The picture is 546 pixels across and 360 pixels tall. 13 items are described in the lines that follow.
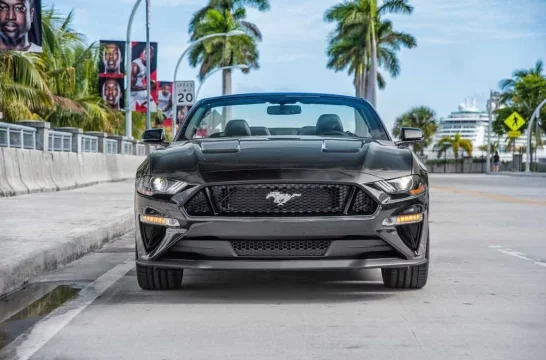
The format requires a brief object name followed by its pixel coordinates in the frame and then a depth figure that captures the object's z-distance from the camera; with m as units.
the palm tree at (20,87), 31.36
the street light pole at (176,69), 49.07
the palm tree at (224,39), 67.50
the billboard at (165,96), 59.84
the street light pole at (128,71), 34.09
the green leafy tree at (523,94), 87.69
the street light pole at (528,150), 62.76
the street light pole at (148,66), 37.01
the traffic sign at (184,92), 46.41
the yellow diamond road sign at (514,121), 58.25
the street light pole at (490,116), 70.53
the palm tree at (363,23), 67.38
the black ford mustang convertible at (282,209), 6.25
